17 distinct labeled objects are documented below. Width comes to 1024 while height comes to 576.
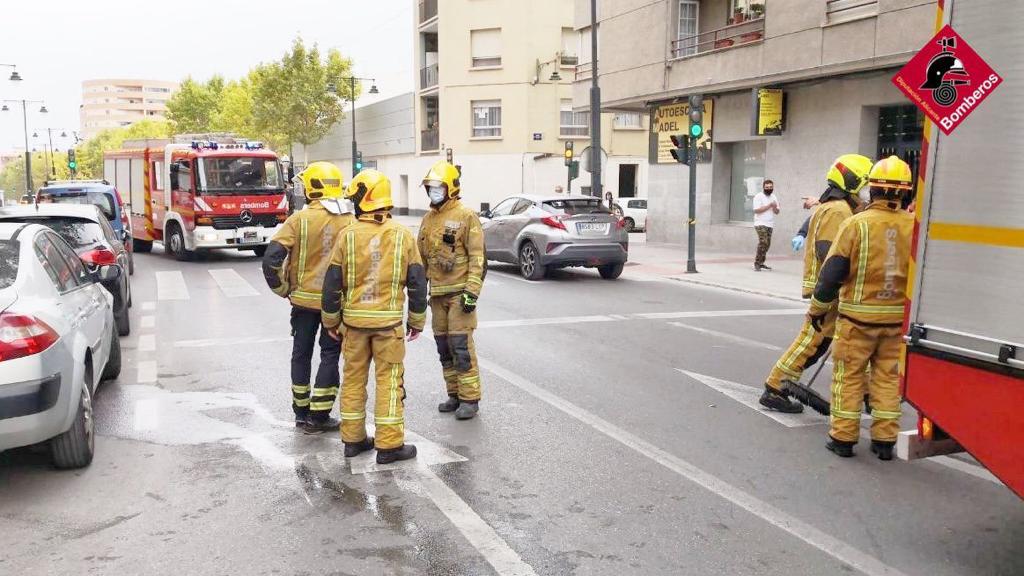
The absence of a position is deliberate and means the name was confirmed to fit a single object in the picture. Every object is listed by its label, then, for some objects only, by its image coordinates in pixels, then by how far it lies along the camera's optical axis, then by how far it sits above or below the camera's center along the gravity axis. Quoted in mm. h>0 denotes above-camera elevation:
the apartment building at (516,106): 40125 +3371
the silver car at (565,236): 14672 -998
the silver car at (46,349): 4418 -958
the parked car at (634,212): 33719 -1321
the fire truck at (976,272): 3385 -373
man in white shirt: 16312 -718
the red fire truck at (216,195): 17578 -406
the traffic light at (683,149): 16297 +555
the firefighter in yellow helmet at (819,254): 6133 -538
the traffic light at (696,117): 15711 +1129
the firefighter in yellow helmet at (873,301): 5082 -719
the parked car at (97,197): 15055 -428
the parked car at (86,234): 8953 -635
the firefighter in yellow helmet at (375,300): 5000 -719
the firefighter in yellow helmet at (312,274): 5777 -659
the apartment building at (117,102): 190875 +16027
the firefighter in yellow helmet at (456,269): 6078 -653
